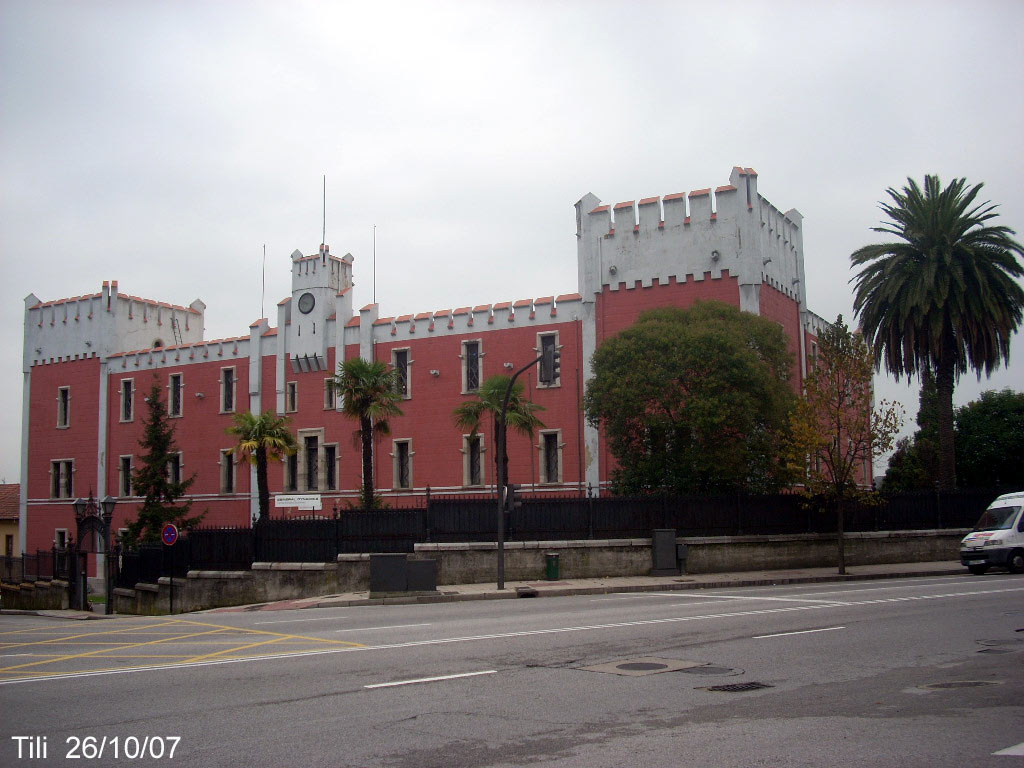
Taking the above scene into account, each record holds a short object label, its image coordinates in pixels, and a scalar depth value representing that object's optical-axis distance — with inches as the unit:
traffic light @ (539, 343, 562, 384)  956.1
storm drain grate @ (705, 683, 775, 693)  379.9
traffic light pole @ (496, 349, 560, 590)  974.2
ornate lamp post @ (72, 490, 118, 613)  1128.8
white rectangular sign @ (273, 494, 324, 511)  1483.8
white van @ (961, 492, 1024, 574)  1021.2
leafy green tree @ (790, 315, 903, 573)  1110.4
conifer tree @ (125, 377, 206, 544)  1795.0
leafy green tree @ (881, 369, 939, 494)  1836.9
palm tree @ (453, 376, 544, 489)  1302.9
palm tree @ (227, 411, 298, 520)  1466.5
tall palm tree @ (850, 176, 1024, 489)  1359.5
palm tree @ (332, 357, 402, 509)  1333.7
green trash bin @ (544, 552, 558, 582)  1079.0
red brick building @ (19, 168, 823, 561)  1513.3
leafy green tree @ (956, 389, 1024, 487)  1902.1
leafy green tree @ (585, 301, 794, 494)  1177.4
